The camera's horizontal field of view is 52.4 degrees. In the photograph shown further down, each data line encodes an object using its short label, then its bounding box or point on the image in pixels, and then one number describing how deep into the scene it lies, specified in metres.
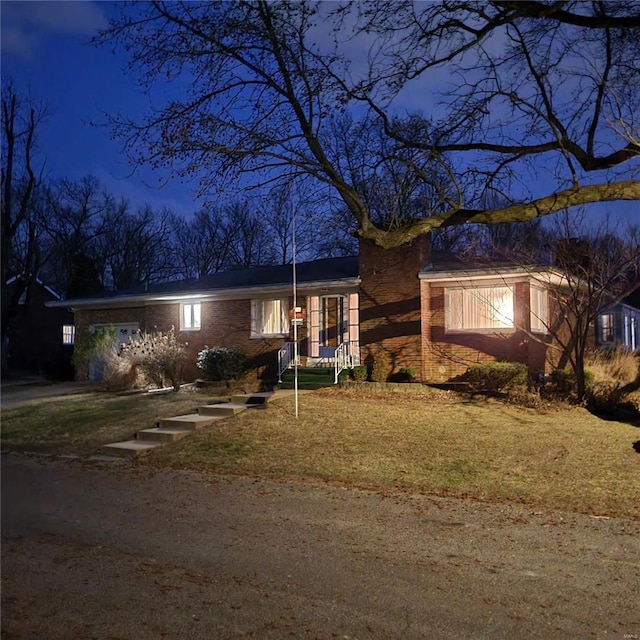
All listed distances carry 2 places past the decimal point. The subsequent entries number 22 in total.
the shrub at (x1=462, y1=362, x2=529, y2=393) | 15.16
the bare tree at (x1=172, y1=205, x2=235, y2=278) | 41.28
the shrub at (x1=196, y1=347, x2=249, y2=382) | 18.91
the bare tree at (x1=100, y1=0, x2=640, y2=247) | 9.88
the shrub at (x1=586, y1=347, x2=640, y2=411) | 13.81
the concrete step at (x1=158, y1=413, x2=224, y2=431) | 12.39
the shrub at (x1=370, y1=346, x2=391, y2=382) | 17.58
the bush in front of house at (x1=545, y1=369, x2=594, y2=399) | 14.36
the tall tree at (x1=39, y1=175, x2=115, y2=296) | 17.20
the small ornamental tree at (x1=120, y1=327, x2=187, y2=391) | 18.11
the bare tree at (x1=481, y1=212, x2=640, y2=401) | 14.38
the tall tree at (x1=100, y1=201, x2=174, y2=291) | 33.59
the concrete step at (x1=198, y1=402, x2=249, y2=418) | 13.80
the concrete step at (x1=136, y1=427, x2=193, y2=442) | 11.57
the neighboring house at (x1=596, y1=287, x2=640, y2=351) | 24.78
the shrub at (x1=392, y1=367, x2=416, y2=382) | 17.03
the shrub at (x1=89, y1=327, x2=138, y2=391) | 17.70
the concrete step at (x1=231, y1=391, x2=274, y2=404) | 15.26
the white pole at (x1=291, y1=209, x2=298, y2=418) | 13.09
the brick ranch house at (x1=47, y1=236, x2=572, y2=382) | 16.73
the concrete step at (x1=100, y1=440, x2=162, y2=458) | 10.29
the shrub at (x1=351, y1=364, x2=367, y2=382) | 17.45
